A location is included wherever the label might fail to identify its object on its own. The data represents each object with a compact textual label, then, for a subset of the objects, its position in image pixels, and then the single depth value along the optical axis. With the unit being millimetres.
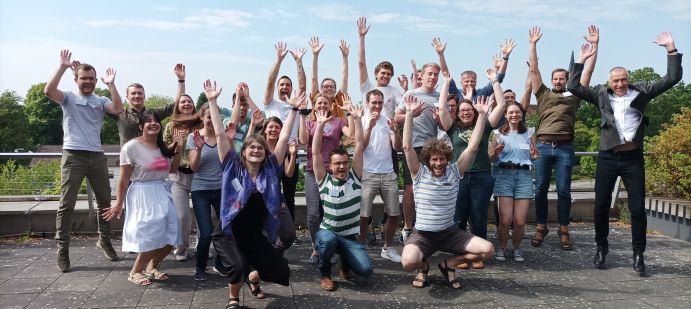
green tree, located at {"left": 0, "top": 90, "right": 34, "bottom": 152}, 49531
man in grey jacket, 4984
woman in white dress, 4555
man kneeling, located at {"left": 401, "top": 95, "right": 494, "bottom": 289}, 4512
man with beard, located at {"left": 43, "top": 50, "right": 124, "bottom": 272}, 5039
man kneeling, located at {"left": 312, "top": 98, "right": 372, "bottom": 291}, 4508
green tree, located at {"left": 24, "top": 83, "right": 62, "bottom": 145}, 65125
